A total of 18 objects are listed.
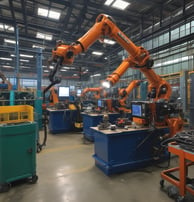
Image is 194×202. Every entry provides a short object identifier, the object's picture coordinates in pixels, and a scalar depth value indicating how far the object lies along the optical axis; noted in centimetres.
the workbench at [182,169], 172
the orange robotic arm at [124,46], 244
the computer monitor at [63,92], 698
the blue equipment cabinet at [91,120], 459
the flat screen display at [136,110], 306
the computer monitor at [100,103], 544
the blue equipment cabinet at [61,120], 568
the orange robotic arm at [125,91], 538
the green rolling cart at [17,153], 213
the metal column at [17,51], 593
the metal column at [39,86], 597
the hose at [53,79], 243
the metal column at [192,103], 493
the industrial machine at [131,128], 260
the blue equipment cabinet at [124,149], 263
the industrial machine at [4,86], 523
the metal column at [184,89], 580
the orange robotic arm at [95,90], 936
